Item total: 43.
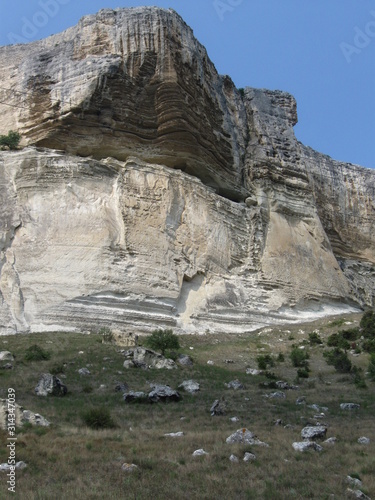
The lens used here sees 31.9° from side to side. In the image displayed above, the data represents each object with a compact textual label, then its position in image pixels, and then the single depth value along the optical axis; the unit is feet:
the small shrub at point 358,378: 63.82
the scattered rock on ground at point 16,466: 33.53
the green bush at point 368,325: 95.96
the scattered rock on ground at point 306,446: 38.70
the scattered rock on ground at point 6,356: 67.31
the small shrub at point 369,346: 86.86
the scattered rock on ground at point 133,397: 52.34
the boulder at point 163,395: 52.60
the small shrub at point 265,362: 78.28
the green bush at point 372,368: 68.69
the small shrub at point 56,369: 63.10
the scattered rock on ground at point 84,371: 63.57
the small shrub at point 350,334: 97.50
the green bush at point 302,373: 72.23
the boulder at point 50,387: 53.11
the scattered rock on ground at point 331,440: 40.74
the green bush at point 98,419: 43.78
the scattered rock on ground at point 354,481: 32.99
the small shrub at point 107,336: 81.56
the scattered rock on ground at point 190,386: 58.18
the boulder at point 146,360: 68.49
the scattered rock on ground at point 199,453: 36.83
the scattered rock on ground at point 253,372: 72.79
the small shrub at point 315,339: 95.09
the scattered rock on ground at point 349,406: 53.16
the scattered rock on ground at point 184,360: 74.18
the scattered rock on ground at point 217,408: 49.49
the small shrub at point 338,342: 89.94
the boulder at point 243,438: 39.86
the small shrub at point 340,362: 74.08
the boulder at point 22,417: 40.72
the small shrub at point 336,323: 107.24
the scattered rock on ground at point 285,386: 63.26
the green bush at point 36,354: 69.15
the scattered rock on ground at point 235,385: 61.87
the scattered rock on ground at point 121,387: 56.84
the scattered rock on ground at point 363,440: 41.04
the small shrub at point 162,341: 81.82
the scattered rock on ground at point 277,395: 57.56
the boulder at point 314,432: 41.68
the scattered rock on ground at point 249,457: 36.32
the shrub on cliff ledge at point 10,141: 108.99
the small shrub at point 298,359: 80.15
